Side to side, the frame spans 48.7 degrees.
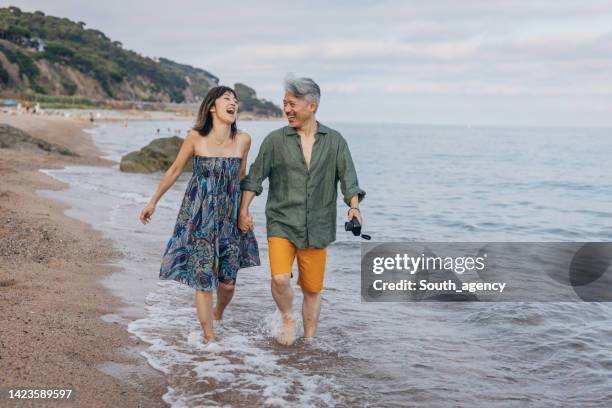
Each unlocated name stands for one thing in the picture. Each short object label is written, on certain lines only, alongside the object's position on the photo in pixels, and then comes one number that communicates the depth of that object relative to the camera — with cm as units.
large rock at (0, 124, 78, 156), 2233
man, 502
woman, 496
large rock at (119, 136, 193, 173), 2181
